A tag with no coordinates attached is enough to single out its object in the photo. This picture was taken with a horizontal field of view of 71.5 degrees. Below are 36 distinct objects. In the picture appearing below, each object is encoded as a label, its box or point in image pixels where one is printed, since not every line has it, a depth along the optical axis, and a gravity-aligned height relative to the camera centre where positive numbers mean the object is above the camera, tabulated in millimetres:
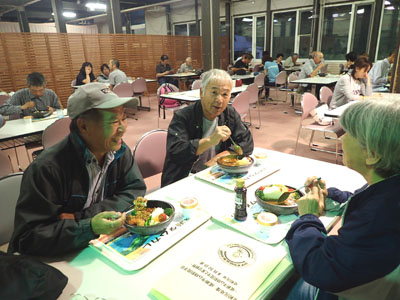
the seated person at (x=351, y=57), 6215 -146
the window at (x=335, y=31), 9914 +679
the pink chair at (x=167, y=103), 5246 -824
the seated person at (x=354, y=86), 4062 -511
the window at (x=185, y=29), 13398 +1305
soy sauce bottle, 1185 -605
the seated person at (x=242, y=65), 7988 -297
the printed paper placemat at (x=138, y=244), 980 -673
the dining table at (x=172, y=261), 862 -684
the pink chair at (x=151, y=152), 2025 -671
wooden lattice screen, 7305 +190
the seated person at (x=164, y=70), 8602 -380
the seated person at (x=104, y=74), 7459 -365
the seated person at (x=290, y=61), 10602 -311
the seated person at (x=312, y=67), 7102 -365
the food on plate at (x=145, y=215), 1131 -627
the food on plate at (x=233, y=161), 1672 -629
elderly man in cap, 1010 -483
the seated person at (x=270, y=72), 7719 -509
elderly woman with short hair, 750 -479
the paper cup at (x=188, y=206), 1258 -671
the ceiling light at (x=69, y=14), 13448 +2240
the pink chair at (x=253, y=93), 5109 -700
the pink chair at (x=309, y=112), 3696 -808
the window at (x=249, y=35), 12133 +816
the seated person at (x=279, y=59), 9122 -188
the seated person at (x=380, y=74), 5582 -485
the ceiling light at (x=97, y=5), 10605 +2035
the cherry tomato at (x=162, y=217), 1155 -634
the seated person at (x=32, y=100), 3406 -461
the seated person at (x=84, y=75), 7096 -342
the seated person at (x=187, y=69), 9133 -381
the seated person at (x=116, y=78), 7016 -440
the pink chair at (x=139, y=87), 6927 -672
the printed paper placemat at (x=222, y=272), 829 -668
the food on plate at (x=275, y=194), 1284 -630
